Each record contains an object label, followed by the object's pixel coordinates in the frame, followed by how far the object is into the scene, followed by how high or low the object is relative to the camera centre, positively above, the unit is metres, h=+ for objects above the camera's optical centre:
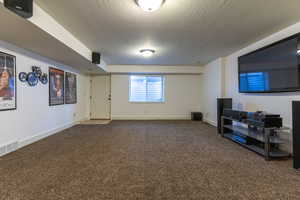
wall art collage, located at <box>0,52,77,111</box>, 2.85 +0.46
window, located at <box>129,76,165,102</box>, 7.12 +0.57
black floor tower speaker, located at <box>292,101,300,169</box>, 2.25 -0.46
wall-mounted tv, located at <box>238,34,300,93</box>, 2.63 +0.62
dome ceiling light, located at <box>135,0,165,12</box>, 1.98 +1.23
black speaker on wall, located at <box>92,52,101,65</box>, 4.36 +1.19
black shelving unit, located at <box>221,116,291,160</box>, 2.64 -0.79
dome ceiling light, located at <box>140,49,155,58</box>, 4.20 +1.32
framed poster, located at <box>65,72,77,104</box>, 5.18 +0.43
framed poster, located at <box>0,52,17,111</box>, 2.80 +0.34
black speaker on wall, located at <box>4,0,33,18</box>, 1.67 +1.04
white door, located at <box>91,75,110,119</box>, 7.09 +0.17
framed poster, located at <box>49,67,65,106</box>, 4.29 +0.42
